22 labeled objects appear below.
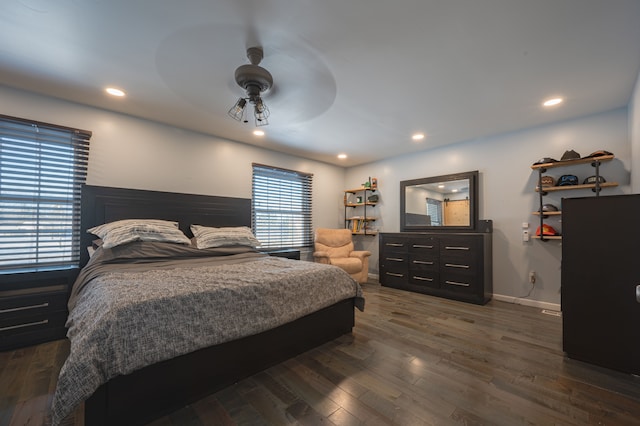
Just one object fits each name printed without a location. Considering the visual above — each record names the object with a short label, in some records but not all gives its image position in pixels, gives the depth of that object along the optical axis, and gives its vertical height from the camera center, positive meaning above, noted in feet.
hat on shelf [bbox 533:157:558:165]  10.55 +2.41
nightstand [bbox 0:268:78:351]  7.29 -2.68
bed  4.22 -2.14
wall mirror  13.15 +0.86
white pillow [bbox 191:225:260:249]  10.16 -0.80
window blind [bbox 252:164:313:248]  14.44 +0.61
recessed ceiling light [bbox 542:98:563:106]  8.96 +4.14
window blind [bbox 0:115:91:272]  8.26 +0.79
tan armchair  14.25 -2.07
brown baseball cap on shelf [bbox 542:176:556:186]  10.68 +1.57
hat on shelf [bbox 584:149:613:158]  9.48 +2.43
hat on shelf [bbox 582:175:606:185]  9.46 +1.49
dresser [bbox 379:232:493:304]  11.57 -2.27
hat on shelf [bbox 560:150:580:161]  10.09 +2.50
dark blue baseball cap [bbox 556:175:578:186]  10.17 +1.55
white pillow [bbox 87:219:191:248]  8.05 -0.51
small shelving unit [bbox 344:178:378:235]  17.42 +0.63
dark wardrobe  6.15 -1.54
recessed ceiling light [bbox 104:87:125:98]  8.46 +4.17
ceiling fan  6.56 +3.72
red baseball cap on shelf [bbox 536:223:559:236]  10.62 -0.47
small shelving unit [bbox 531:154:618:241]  9.46 +1.29
